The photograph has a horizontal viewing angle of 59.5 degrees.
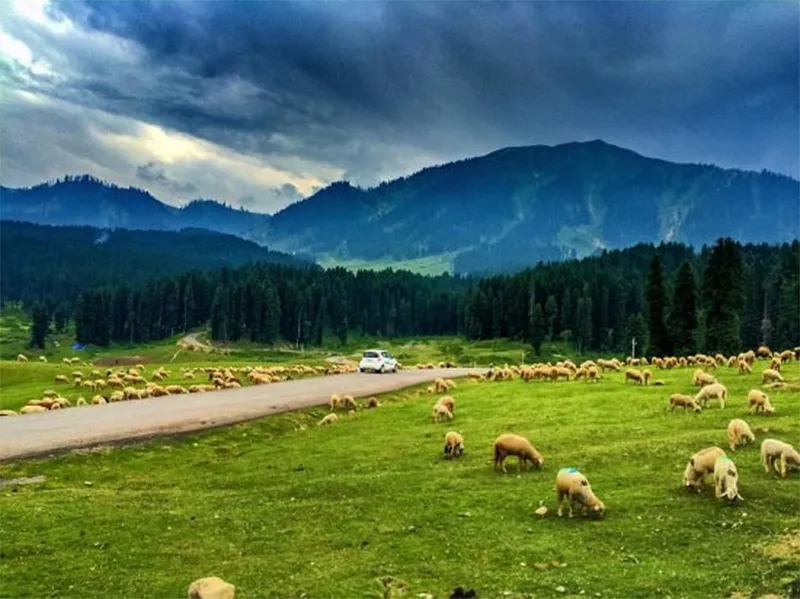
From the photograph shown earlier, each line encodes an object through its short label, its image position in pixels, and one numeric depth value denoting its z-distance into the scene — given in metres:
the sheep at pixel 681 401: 28.48
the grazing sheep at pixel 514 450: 20.59
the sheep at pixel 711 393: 29.00
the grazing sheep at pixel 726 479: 16.17
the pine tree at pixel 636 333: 121.38
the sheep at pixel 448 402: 33.78
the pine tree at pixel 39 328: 185.38
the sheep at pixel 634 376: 40.22
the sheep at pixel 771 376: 34.14
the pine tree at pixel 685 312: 88.44
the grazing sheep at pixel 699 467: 16.94
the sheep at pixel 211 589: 11.62
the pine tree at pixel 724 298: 80.56
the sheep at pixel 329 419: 34.66
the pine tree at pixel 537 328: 145.50
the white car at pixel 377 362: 70.00
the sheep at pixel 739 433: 20.94
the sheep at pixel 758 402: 25.94
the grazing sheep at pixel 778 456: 18.06
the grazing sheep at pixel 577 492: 15.93
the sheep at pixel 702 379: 34.34
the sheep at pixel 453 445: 23.28
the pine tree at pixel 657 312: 89.75
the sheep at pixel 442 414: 32.38
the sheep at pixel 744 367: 40.59
